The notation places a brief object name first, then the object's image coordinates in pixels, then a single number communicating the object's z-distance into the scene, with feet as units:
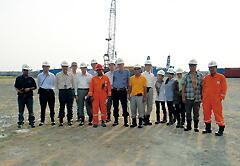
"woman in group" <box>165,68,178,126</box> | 19.10
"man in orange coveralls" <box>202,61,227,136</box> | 16.17
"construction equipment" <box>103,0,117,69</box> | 172.75
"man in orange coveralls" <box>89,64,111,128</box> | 18.52
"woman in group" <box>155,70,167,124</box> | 19.84
